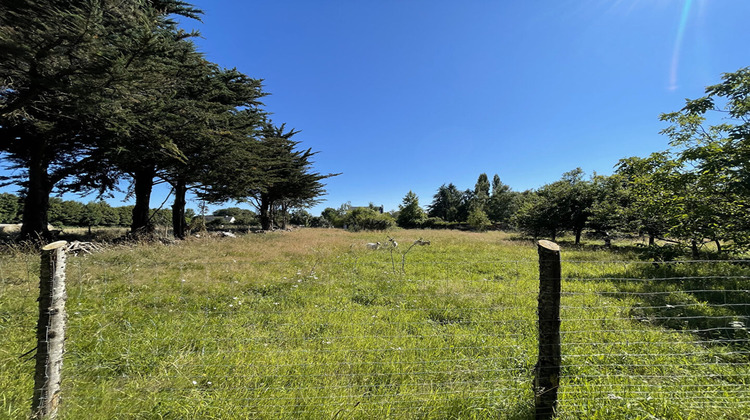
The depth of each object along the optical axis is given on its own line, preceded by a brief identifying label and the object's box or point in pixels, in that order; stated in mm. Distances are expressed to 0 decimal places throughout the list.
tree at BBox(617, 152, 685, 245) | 6488
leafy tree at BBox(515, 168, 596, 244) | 16297
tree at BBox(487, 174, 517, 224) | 45812
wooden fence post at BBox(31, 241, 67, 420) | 1753
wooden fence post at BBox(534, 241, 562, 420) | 1821
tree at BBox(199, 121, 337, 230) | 14836
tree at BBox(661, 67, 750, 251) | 4934
